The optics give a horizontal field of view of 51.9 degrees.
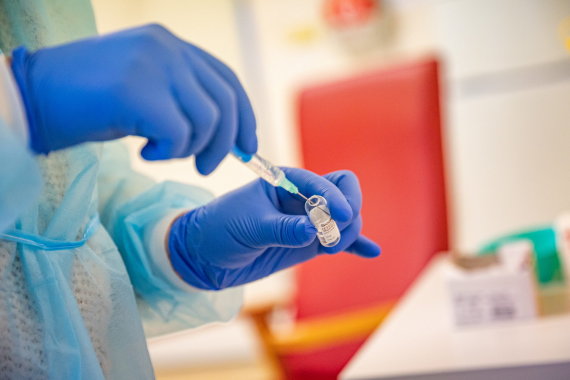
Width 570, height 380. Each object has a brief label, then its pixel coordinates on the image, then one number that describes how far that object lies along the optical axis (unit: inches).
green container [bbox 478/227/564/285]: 43.3
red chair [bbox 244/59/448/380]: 59.0
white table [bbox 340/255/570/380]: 29.7
